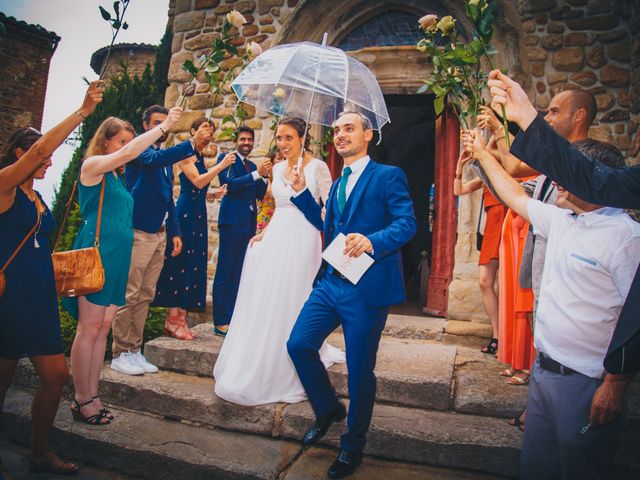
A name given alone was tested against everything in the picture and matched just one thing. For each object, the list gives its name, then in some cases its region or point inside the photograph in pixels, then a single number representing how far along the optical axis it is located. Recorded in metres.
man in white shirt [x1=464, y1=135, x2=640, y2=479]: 1.49
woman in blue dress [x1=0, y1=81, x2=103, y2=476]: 2.16
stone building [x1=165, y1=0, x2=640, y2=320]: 4.54
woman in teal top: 2.75
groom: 2.30
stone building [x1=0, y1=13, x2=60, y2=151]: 11.68
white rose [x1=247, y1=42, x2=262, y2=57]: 3.22
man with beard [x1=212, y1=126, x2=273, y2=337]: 4.09
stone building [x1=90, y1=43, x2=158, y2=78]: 13.67
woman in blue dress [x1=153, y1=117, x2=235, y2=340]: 3.96
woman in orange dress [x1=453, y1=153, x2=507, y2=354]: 3.73
